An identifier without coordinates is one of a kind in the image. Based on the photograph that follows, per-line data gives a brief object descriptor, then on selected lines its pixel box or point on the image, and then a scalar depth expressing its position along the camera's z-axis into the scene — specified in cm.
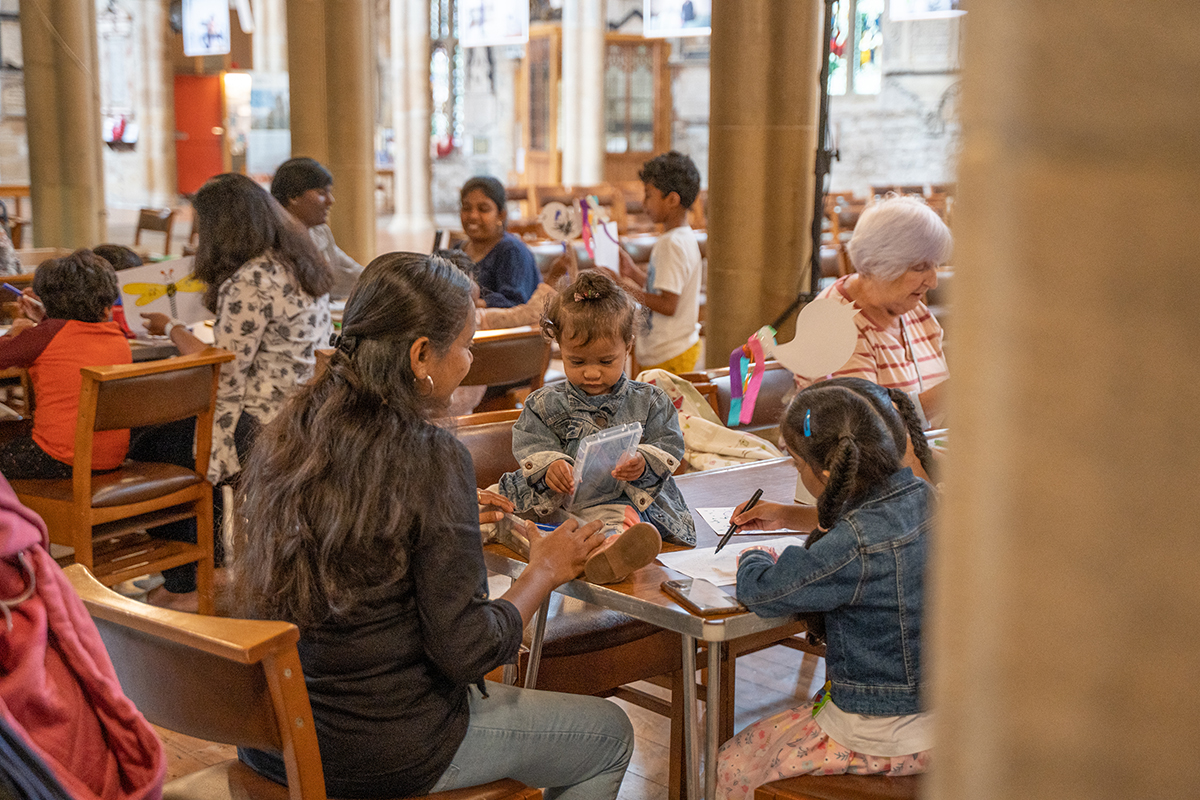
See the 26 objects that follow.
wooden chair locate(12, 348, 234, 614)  333
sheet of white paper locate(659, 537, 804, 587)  211
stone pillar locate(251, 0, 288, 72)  1873
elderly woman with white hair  291
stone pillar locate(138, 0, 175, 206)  1834
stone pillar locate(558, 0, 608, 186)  1525
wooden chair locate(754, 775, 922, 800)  185
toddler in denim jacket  238
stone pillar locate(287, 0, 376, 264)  850
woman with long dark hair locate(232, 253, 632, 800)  169
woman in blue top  505
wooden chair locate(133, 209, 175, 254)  872
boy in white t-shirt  501
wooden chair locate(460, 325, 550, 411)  410
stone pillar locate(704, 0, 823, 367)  595
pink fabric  136
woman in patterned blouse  379
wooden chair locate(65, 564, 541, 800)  148
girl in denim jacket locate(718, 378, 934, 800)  185
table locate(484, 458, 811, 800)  189
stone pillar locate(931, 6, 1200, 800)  43
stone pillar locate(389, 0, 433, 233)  1659
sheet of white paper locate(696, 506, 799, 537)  246
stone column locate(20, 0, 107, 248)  995
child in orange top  364
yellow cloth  516
